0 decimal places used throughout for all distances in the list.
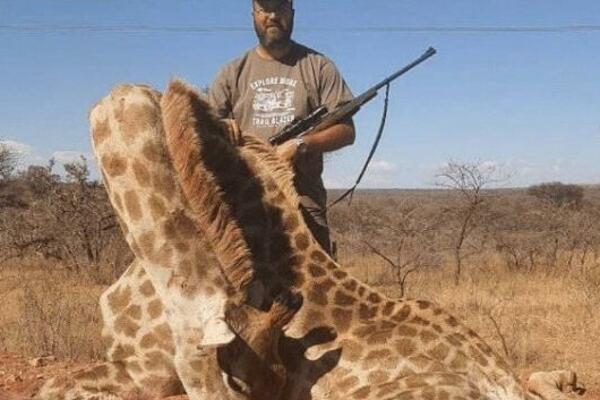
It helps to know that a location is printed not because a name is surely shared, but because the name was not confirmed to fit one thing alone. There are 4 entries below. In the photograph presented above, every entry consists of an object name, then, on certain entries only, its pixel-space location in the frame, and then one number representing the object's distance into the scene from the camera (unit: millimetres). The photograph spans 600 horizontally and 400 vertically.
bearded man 5297
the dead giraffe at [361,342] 3551
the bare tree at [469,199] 14420
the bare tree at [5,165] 28531
